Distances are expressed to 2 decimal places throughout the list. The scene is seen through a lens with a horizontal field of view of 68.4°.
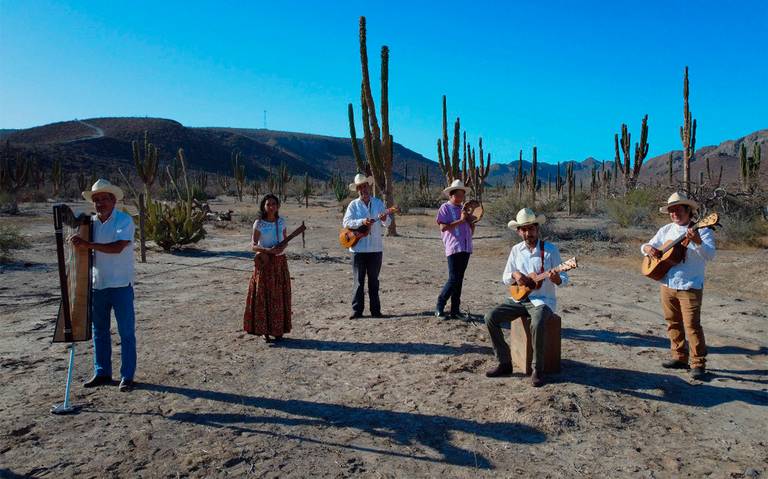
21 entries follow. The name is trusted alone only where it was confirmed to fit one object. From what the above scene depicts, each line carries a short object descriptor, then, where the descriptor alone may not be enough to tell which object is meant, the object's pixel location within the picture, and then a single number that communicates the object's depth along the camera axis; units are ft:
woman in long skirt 18.99
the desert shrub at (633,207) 59.00
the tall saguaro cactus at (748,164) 75.39
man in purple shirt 20.89
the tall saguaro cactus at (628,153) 78.12
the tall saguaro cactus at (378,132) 57.41
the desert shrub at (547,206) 72.67
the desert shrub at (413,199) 95.70
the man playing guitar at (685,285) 15.37
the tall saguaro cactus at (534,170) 87.29
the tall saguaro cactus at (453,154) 71.61
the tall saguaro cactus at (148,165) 54.49
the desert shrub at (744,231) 45.16
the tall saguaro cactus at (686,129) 65.52
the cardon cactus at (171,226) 42.83
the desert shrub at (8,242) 36.32
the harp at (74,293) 13.20
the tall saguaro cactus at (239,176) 133.59
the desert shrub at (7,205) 78.66
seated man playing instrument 14.82
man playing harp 14.46
